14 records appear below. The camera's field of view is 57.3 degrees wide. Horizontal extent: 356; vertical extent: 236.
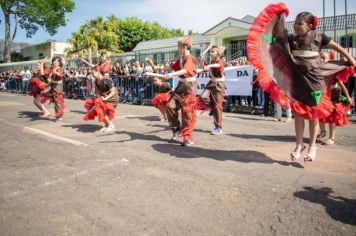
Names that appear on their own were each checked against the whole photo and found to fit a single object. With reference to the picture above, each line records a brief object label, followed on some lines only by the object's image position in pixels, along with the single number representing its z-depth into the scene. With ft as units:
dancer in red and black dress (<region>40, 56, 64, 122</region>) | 32.17
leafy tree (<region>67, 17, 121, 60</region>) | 136.05
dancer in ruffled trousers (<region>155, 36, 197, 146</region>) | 19.77
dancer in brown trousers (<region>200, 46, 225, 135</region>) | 24.67
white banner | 38.22
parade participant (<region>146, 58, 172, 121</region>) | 29.19
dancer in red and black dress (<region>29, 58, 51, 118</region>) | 33.83
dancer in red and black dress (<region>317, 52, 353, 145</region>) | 20.76
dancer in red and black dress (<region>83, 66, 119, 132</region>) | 25.68
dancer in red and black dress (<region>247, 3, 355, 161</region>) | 14.82
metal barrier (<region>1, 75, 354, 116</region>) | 38.37
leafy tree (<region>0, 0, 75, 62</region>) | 162.30
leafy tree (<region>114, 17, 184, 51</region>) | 175.42
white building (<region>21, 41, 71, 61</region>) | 189.26
